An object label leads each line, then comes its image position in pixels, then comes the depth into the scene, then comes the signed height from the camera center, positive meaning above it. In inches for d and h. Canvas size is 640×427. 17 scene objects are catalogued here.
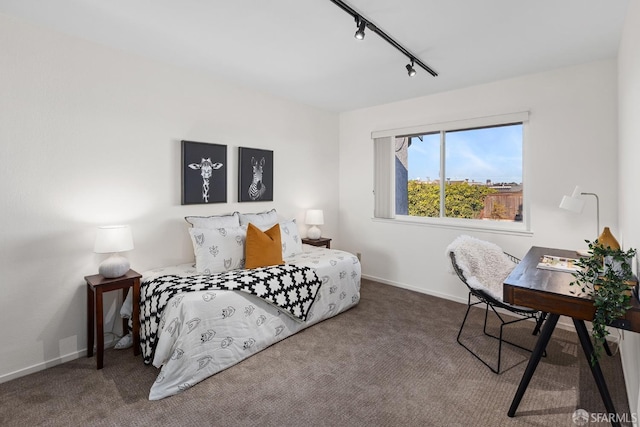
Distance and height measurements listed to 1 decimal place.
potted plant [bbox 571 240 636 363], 57.6 -14.1
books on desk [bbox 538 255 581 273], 83.9 -14.2
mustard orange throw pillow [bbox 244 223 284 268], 118.1 -14.2
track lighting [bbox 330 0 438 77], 81.4 +50.4
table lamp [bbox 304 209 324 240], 169.5 -5.1
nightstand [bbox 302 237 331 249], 166.4 -15.7
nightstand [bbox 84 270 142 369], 92.7 -26.8
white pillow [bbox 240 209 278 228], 138.1 -3.5
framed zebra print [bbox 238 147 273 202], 145.0 +16.5
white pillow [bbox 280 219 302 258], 138.9 -12.1
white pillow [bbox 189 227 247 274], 113.9 -13.5
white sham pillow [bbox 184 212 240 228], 123.4 -3.9
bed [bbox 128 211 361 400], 86.1 -32.0
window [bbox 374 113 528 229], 138.9 +19.3
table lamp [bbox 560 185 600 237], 103.9 +2.7
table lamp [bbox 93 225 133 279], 95.8 -10.3
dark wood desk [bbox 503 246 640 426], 61.6 -18.4
